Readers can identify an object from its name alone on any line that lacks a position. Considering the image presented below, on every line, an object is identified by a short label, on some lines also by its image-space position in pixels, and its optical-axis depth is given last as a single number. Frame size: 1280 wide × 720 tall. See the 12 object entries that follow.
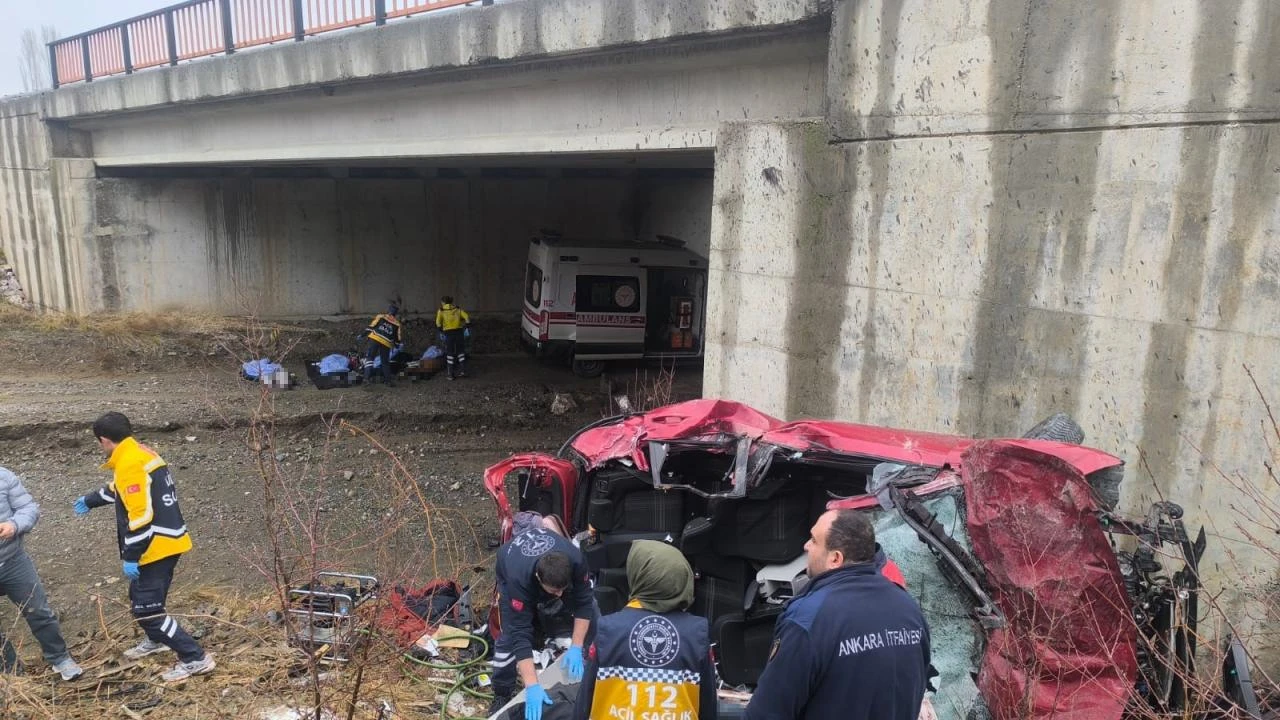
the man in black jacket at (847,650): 2.44
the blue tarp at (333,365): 12.84
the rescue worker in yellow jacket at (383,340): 12.98
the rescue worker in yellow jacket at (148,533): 4.69
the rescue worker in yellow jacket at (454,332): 13.89
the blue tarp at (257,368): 12.58
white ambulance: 14.33
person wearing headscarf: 2.66
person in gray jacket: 4.64
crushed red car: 3.38
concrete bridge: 3.95
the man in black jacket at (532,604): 3.96
